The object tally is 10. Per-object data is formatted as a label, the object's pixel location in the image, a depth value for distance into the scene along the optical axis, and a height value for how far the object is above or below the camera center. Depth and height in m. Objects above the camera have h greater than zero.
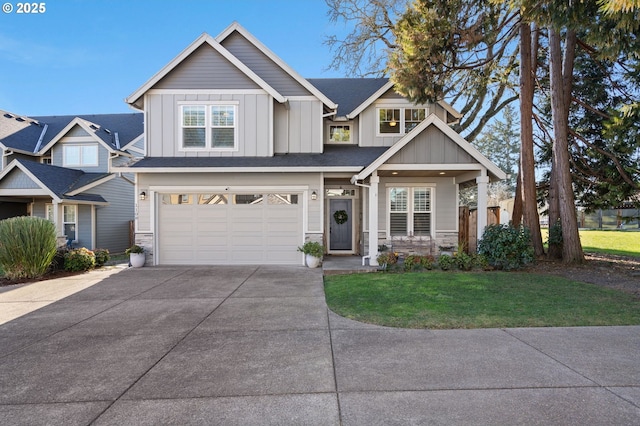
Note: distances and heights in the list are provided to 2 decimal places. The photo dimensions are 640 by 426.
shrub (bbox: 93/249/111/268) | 11.45 -1.47
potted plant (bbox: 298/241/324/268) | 10.88 -1.26
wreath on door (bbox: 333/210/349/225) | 13.23 -0.11
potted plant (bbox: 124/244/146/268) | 11.27 -1.40
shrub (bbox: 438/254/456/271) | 10.10 -1.47
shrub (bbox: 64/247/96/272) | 10.51 -1.45
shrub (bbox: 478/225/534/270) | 9.86 -0.97
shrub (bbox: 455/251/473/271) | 10.04 -1.41
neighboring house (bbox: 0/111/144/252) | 15.09 +1.70
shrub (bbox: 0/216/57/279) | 9.20 -0.91
